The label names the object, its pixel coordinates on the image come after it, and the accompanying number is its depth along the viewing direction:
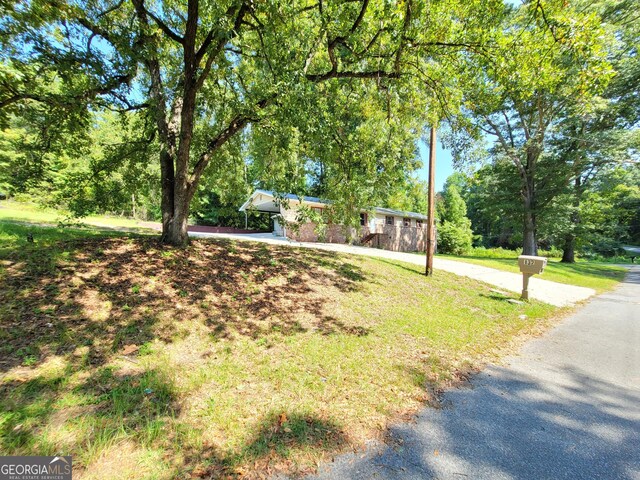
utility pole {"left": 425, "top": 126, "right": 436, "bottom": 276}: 8.40
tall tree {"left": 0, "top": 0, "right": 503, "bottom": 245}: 4.02
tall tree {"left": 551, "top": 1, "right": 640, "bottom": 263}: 13.48
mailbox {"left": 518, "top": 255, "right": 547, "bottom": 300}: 6.77
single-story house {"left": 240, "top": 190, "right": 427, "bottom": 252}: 18.73
